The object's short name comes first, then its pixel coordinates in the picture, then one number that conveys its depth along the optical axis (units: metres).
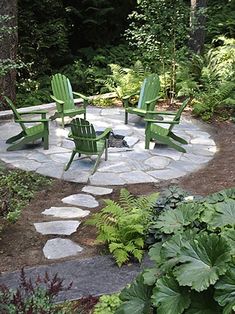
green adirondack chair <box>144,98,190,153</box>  5.23
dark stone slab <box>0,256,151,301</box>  2.55
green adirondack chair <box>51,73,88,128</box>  6.01
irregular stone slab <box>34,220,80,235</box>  3.31
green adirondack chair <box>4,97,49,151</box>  5.13
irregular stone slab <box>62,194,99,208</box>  3.86
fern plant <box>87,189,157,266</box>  2.92
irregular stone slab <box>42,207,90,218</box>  3.61
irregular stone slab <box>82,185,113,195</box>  4.13
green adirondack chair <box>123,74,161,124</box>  6.03
